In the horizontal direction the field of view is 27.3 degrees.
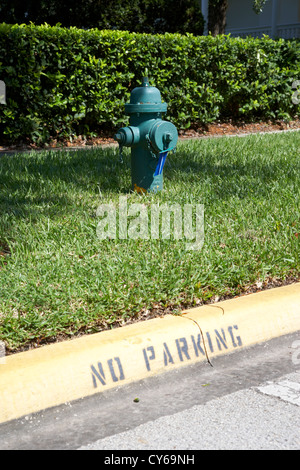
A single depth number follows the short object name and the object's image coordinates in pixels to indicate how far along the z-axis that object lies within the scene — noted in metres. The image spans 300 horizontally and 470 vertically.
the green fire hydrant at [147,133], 5.12
